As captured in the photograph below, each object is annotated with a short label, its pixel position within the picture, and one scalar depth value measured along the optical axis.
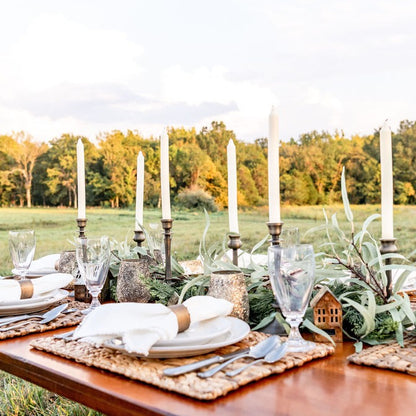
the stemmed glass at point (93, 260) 1.27
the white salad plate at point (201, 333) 0.93
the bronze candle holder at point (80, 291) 1.55
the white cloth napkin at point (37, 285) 1.36
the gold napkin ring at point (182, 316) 0.98
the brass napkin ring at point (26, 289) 1.38
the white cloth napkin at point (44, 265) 2.08
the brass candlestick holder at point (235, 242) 1.29
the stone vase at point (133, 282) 1.34
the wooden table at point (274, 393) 0.72
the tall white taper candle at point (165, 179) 1.35
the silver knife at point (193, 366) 0.84
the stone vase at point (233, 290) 1.12
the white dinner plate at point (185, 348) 0.91
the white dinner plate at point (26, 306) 1.32
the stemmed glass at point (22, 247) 1.58
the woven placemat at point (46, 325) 1.18
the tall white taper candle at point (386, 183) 1.08
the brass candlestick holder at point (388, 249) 1.09
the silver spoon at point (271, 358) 0.83
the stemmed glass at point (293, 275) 0.93
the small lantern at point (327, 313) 1.06
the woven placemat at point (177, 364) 0.79
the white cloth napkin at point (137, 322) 0.91
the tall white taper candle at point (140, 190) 1.73
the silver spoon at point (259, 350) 0.85
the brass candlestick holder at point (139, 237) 1.75
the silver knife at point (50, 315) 1.24
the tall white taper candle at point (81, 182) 1.71
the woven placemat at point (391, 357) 0.88
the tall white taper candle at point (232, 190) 1.33
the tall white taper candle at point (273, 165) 1.11
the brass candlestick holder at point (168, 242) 1.32
